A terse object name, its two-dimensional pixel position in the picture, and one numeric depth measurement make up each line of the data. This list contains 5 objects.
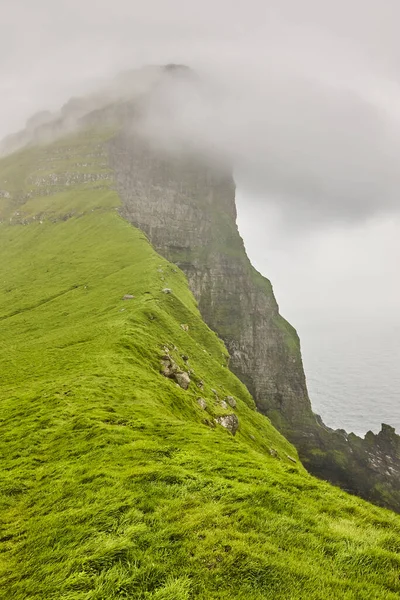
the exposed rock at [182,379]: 44.22
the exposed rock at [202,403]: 41.49
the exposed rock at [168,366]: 44.31
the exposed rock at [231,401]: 56.34
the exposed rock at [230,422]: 42.91
